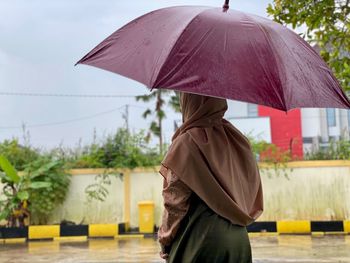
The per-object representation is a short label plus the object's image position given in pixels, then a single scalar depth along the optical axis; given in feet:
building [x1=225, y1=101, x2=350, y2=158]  86.99
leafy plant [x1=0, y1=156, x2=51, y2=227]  35.96
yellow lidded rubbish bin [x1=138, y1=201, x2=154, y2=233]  36.73
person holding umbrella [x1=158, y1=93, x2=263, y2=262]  6.21
